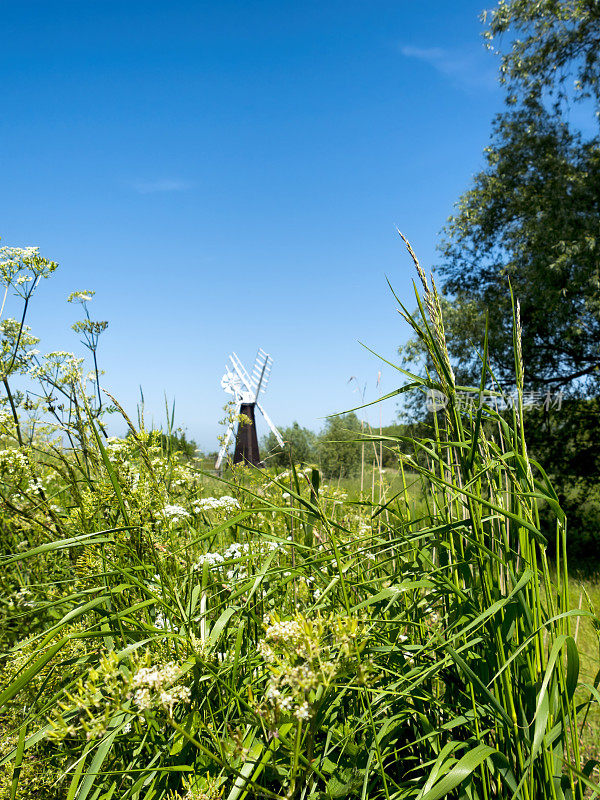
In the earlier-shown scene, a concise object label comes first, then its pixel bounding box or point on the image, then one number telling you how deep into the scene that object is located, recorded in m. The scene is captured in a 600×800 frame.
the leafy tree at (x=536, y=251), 9.08
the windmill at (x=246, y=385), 24.66
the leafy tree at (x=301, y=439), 19.58
